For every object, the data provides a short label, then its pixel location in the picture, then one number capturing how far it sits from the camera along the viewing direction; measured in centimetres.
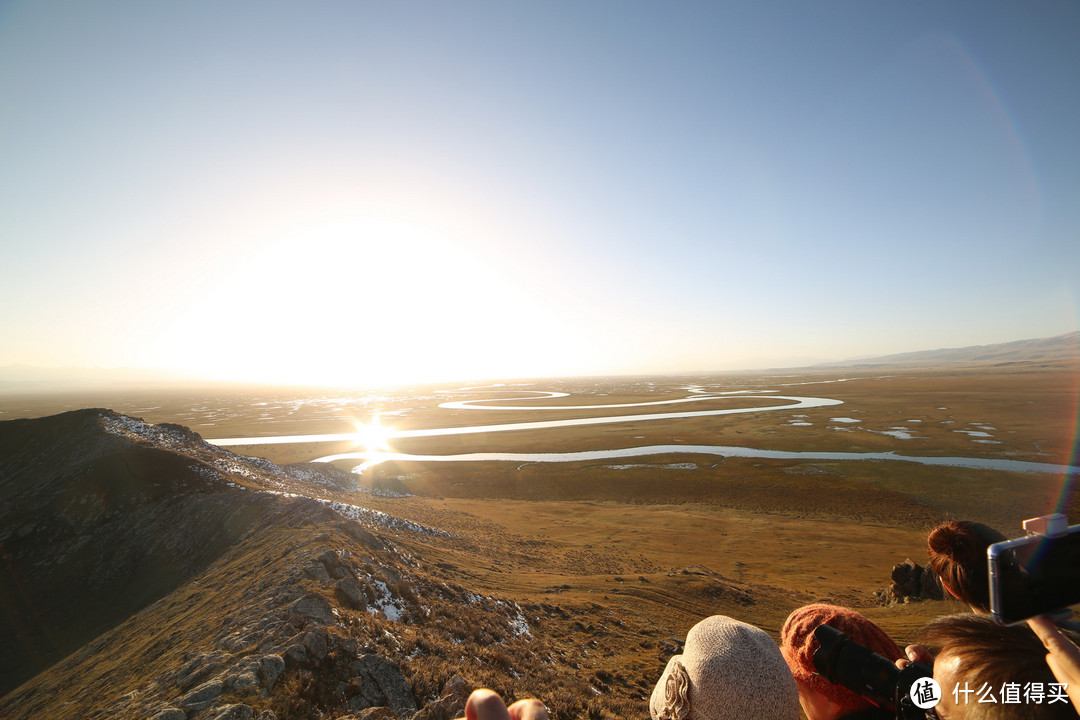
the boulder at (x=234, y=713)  494
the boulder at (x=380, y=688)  589
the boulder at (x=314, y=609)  728
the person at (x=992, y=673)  159
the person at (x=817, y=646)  226
